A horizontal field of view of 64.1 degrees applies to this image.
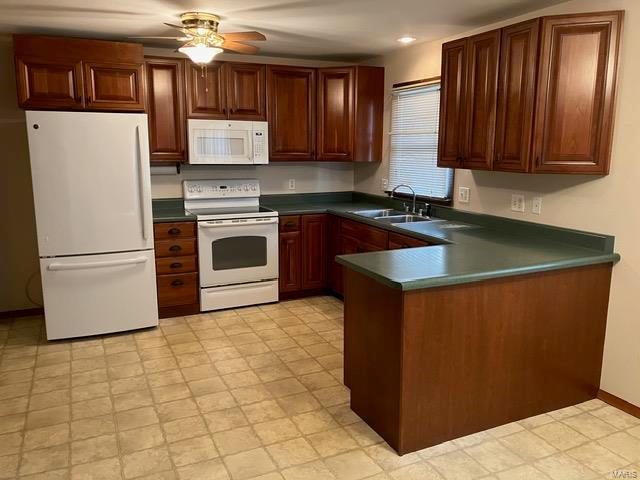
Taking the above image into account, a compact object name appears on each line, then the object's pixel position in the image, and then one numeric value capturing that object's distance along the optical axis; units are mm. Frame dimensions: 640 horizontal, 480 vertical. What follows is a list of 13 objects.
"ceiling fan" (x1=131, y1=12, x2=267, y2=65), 3148
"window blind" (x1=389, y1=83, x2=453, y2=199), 4219
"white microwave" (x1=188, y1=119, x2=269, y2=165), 4422
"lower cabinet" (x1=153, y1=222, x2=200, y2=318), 4219
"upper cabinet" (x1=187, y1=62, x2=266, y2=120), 4375
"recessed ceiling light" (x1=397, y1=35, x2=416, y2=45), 4051
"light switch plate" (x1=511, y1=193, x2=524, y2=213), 3404
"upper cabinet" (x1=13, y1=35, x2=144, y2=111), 3648
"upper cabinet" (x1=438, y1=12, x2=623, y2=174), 2678
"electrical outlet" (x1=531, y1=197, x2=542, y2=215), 3268
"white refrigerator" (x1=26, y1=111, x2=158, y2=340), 3588
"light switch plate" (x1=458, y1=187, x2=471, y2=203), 3887
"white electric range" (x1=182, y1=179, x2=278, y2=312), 4387
